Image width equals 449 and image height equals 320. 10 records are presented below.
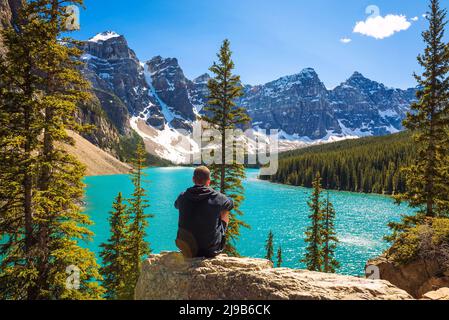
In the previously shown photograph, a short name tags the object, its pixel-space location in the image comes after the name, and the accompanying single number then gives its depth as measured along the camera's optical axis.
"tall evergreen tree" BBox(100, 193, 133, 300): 22.62
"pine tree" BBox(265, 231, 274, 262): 36.96
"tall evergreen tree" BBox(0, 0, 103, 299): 10.02
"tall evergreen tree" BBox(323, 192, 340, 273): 29.45
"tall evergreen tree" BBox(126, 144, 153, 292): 22.03
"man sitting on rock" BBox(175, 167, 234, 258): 6.18
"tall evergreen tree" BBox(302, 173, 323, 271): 27.78
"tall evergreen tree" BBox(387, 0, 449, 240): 16.58
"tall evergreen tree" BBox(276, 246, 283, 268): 36.54
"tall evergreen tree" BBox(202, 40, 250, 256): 19.28
